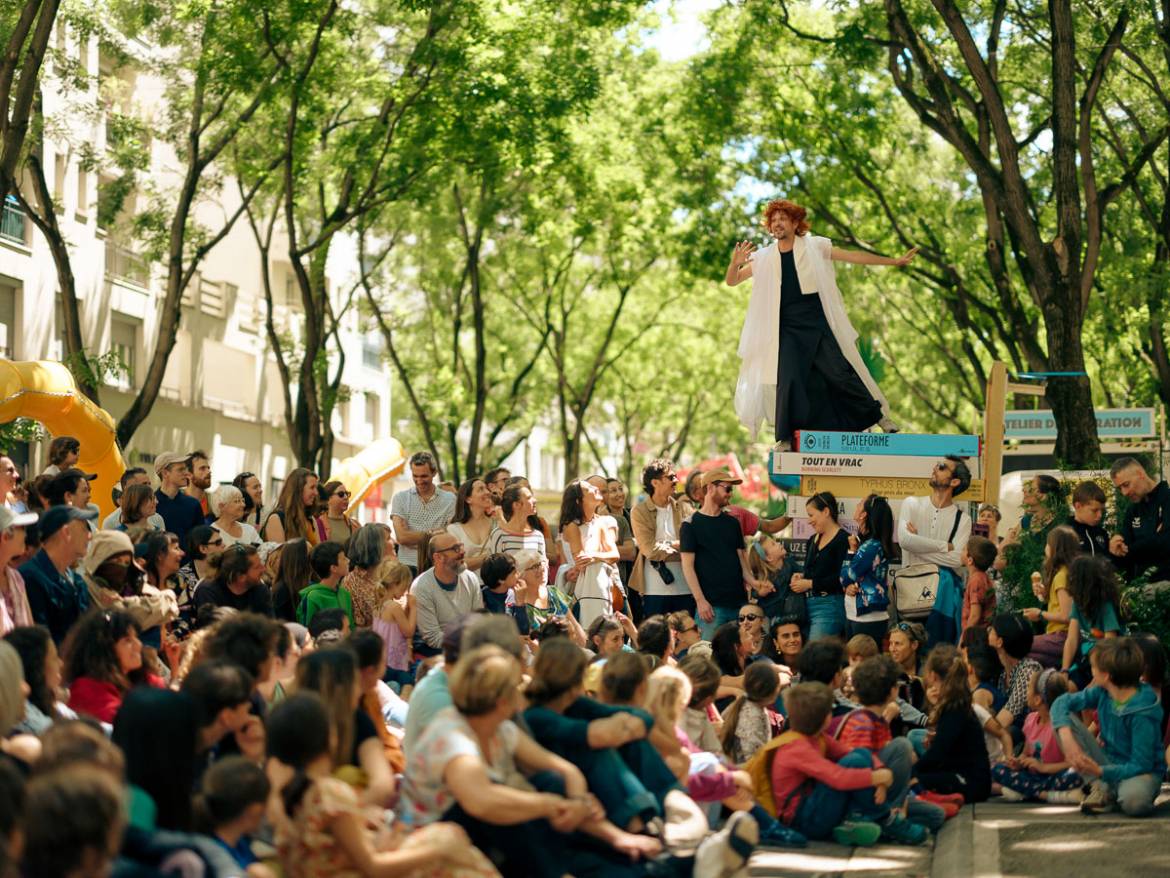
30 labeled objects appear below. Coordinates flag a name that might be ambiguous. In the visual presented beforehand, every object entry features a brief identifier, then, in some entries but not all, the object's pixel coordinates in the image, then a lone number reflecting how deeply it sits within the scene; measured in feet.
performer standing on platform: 47.98
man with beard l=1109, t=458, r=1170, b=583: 38.73
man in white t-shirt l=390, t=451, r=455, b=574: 48.47
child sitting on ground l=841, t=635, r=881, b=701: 38.06
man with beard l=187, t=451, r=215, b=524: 45.34
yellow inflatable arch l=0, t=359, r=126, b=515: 58.03
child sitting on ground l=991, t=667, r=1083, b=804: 36.04
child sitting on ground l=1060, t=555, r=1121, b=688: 37.24
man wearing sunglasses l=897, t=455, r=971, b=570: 43.55
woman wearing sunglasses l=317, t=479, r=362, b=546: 46.65
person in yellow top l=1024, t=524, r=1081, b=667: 38.86
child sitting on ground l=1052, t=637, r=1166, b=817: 33.68
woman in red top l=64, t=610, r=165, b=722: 26.18
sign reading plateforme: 48.06
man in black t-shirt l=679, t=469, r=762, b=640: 43.37
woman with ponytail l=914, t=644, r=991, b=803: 34.76
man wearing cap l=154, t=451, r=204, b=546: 44.52
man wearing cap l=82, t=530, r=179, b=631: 31.60
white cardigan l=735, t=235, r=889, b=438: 47.93
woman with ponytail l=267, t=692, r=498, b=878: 20.27
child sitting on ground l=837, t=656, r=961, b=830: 32.42
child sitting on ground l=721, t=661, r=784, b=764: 33.94
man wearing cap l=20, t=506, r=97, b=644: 30.50
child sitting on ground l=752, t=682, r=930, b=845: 30.91
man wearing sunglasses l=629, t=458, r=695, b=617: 45.52
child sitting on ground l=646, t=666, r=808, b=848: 27.84
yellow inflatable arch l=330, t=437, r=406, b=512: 72.13
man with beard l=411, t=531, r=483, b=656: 39.04
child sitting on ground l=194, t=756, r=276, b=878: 20.20
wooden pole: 50.90
